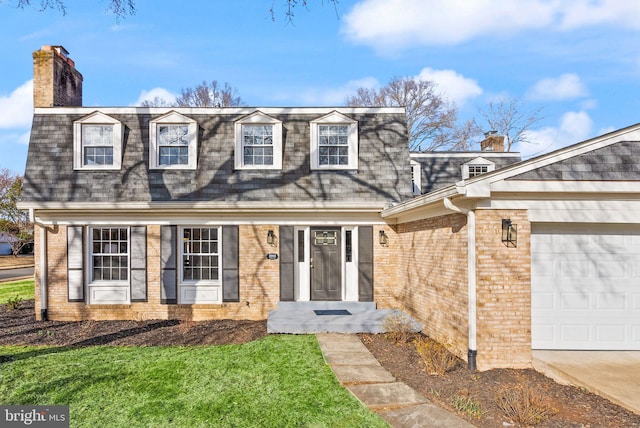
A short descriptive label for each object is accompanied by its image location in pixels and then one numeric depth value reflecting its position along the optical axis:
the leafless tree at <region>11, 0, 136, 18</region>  5.46
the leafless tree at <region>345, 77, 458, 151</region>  28.44
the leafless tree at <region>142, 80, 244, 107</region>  33.47
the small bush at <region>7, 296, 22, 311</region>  11.01
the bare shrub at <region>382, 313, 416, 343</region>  7.52
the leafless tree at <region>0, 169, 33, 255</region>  29.58
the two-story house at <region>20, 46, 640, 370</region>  9.63
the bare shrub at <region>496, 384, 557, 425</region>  4.19
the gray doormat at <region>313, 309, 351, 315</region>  9.20
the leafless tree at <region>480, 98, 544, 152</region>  27.55
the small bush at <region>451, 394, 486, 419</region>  4.38
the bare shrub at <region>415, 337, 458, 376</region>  5.73
